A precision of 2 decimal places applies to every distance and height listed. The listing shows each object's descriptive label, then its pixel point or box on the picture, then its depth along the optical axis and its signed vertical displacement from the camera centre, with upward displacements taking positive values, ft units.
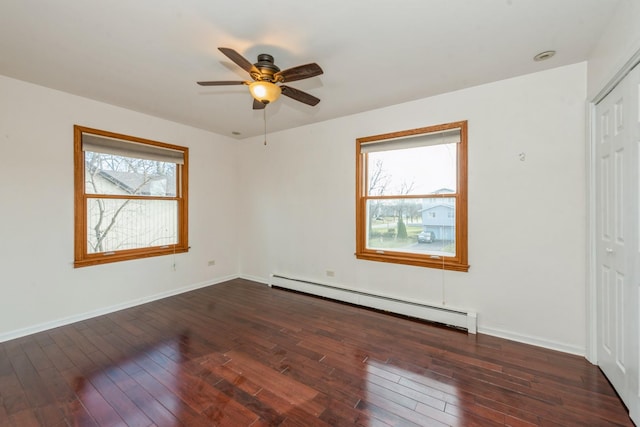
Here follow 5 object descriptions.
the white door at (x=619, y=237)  5.92 -0.62
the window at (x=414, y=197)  10.69 +0.68
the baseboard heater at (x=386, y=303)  10.23 -3.93
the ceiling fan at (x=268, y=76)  6.99 +3.66
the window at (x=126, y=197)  11.55 +0.76
